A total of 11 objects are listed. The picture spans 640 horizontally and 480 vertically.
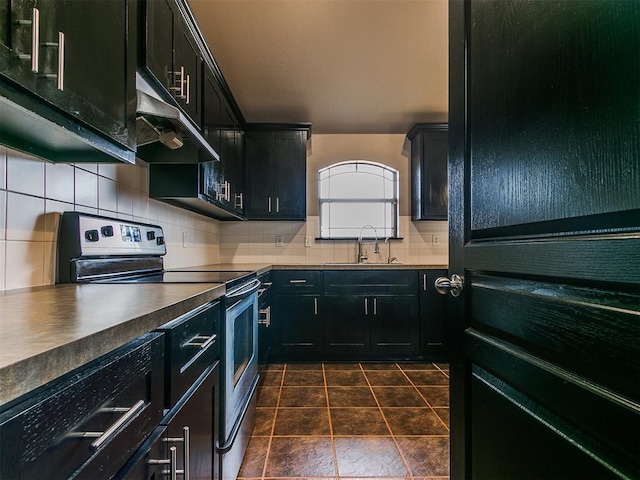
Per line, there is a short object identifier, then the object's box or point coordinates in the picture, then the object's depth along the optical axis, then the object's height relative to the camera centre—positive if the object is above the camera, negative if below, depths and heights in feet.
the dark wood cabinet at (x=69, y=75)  2.29 +1.38
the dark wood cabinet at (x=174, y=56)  4.25 +2.83
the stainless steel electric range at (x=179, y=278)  4.11 -0.49
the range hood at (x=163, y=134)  4.01 +1.65
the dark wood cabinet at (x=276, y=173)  10.69 +2.33
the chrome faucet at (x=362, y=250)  11.55 -0.18
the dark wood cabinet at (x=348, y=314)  9.89 -2.07
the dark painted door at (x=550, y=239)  1.55 +0.03
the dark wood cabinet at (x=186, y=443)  2.19 -1.57
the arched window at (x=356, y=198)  12.08 +1.72
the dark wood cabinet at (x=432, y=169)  10.78 +2.47
